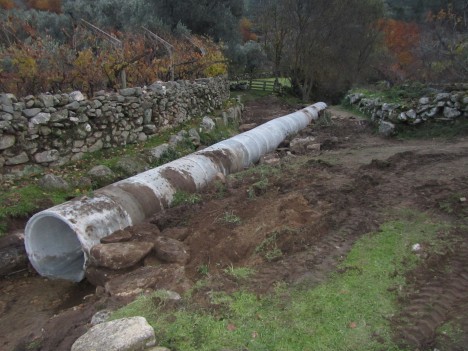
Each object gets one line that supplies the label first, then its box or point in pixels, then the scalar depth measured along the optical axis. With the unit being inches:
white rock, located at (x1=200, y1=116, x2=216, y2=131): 482.0
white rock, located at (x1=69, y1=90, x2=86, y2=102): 341.1
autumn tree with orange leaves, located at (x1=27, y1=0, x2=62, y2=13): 1176.2
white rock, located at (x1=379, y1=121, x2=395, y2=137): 464.1
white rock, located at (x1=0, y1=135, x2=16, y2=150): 295.8
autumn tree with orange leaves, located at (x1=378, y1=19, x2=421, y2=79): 1189.1
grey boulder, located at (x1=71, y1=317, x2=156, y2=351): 129.5
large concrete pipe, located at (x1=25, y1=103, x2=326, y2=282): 215.6
